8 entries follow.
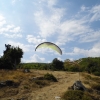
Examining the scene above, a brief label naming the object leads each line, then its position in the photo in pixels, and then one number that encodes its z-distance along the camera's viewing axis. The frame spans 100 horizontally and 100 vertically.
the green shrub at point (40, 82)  10.12
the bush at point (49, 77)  11.58
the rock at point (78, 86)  8.51
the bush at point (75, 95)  7.47
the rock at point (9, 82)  9.40
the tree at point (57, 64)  26.24
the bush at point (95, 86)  9.83
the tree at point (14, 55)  23.86
